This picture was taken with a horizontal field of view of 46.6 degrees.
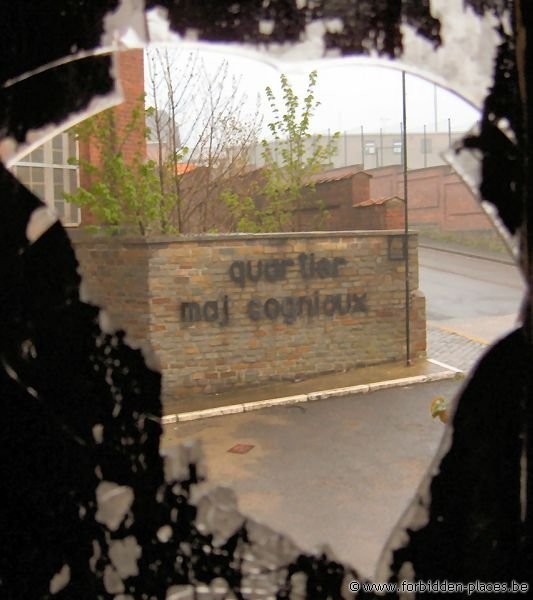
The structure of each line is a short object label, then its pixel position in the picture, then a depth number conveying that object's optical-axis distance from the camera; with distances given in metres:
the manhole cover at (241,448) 5.47
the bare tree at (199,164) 6.37
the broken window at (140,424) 1.28
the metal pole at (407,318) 8.15
